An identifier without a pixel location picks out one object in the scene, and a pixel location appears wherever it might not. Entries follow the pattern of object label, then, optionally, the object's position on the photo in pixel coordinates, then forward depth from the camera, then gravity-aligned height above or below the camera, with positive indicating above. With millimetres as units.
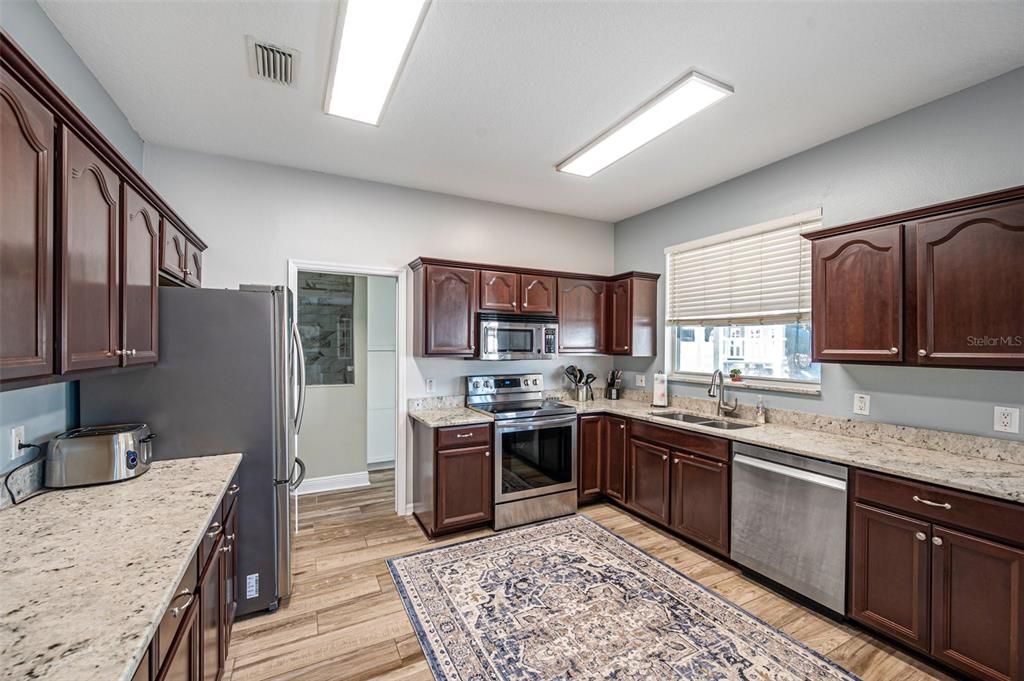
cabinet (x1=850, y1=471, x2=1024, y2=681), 1771 -1076
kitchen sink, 3277 -660
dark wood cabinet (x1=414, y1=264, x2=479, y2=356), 3559 +250
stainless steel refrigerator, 2119 -312
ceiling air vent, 2061 +1398
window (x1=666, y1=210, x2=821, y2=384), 3146 +304
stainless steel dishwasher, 2314 -1064
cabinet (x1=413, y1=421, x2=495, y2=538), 3250 -1084
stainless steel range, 3457 -1013
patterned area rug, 2004 -1527
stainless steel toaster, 1717 -489
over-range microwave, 3750 +29
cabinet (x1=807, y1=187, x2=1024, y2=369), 1966 +282
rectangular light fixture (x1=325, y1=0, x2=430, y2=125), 1750 +1355
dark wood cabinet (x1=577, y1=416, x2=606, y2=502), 3891 -1044
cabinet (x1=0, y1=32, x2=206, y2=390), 1107 +317
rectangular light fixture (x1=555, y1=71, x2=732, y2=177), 2293 +1354
